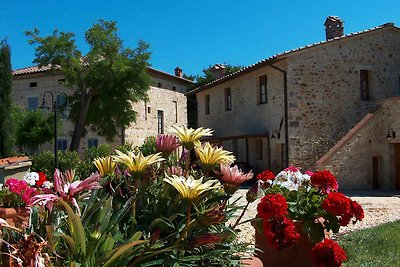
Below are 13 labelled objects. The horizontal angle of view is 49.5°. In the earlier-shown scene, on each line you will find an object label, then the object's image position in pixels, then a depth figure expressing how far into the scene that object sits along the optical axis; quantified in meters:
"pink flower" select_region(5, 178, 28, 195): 5.20
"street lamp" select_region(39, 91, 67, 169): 13.37
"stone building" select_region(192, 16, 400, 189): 16.02
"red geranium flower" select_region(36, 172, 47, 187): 5.46
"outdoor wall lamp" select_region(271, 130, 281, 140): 17.31
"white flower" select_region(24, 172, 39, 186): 5.71
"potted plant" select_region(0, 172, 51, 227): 5.30
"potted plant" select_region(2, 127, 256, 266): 2.31
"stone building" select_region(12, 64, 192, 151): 25.09
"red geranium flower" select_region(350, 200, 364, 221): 4.23
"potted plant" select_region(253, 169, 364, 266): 3.76
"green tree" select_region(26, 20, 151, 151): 20.84
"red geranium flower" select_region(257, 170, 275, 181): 5.13
